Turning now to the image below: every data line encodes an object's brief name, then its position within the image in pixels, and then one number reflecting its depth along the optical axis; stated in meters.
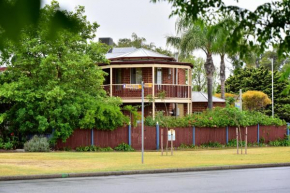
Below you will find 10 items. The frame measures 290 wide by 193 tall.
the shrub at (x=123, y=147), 31.69
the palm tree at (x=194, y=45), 40.06
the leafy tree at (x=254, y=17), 5.56
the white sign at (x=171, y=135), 26.24
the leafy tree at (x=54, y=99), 29.61
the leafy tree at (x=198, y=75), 67.31
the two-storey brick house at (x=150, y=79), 39.97
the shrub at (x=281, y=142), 37.94
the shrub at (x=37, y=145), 29.33
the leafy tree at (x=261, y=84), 61.22
